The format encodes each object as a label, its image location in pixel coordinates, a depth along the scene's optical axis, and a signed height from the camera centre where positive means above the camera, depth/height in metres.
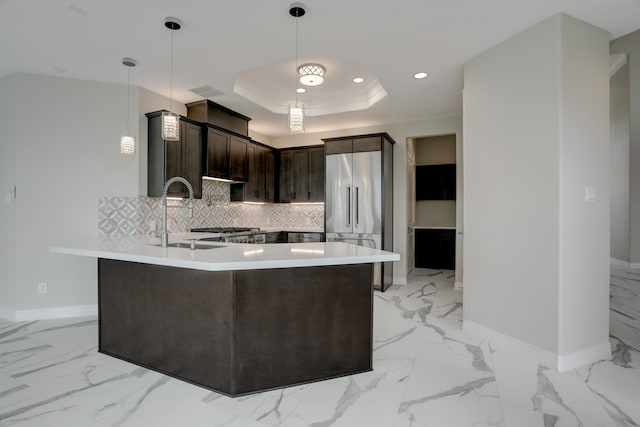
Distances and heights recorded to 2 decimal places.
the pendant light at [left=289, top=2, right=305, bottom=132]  2.54 +0.78
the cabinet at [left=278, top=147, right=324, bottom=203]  5.84 +0.72
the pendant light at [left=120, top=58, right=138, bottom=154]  3.35 +0.73
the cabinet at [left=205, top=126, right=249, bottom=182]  4.51 +0.87
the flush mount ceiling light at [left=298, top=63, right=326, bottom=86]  3.73 +1.61
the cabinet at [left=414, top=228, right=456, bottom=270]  6.75 -0.66
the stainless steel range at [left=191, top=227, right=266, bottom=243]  4.27 -0.26
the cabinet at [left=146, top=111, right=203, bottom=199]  3.98 +0.71
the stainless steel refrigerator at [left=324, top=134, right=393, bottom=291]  4.94 +0.32
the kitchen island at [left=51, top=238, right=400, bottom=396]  2.07 -0.65
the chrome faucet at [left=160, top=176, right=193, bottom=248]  2.59 -0.13
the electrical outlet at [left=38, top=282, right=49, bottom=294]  3.68 -0.80
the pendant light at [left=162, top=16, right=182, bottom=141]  2.84 +0.77
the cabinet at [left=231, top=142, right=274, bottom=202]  5.43 +0.63
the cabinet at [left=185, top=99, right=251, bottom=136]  4.54 +1.43
